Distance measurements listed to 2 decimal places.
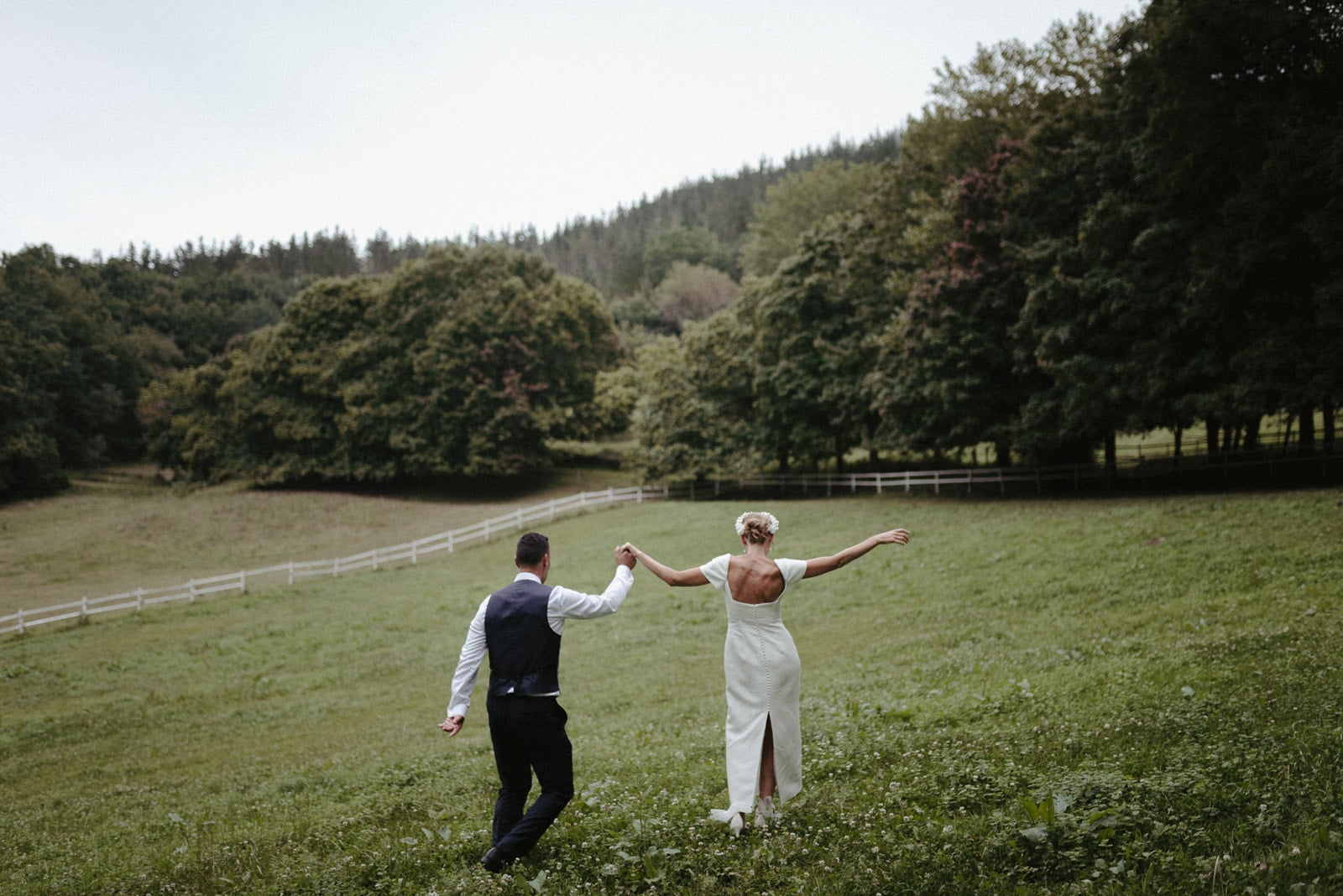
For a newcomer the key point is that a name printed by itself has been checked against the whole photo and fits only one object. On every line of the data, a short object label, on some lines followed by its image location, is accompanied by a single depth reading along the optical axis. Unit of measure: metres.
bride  5.83
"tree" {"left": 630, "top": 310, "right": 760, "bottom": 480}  39.16
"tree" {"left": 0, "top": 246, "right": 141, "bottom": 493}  47.25
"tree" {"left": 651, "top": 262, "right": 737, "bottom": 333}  93.44
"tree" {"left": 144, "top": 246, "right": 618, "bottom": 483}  48.25
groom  5.46
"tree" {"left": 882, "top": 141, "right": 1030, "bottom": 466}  27.66
